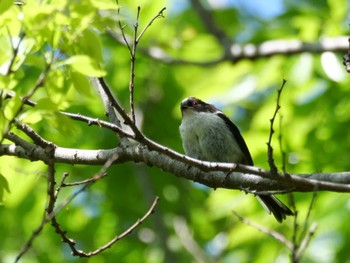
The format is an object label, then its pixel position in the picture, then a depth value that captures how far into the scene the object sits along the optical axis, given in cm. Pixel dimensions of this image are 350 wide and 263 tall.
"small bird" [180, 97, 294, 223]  1282
